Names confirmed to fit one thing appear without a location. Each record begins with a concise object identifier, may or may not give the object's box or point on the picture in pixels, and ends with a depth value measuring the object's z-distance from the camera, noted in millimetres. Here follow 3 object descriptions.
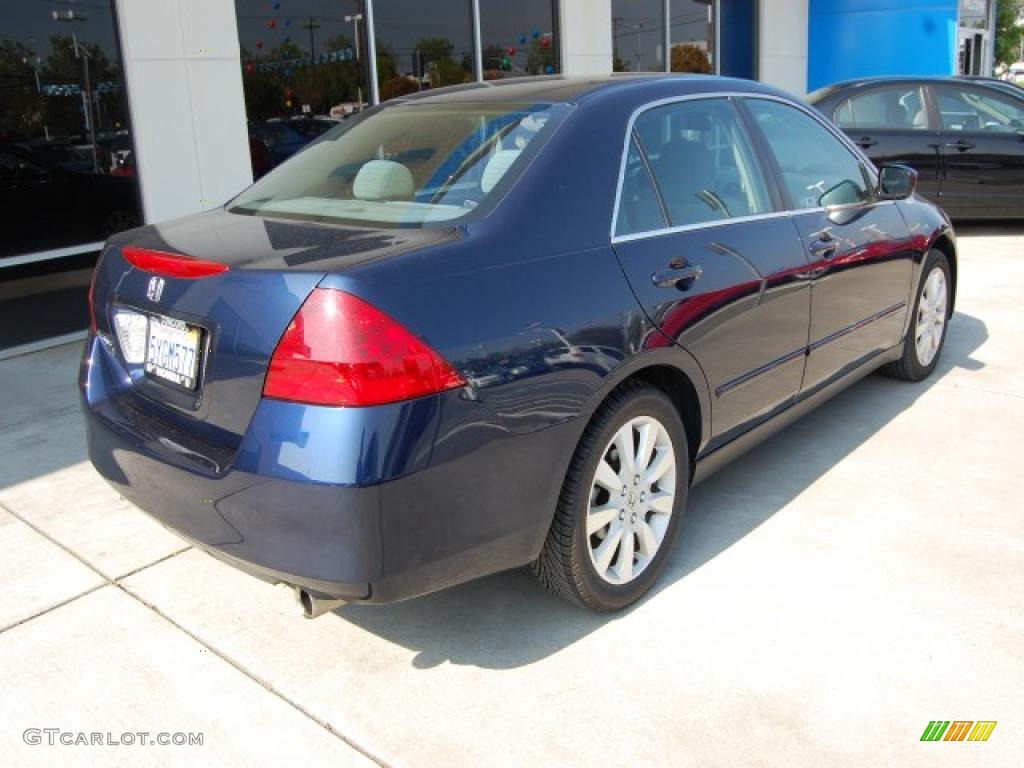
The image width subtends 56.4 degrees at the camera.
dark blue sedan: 2283
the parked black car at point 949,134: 9266
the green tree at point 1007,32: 30105
